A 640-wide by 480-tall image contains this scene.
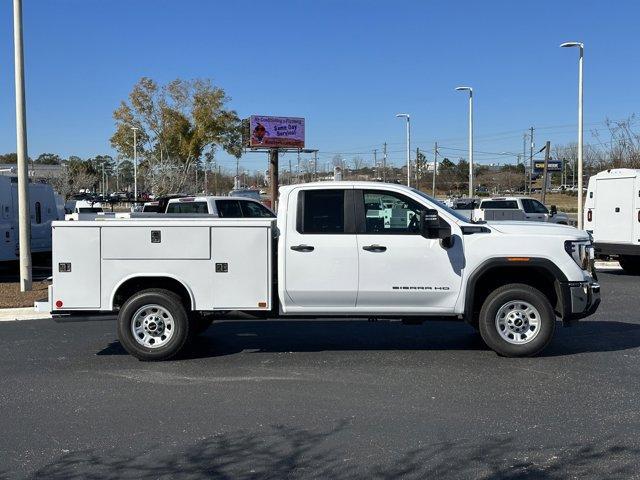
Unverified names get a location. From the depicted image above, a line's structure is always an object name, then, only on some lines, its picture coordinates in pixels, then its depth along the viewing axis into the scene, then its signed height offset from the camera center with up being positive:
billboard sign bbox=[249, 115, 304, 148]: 55.03 +6.54
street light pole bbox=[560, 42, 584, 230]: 27.30 +3.45
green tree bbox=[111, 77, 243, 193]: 45.53 +5.54
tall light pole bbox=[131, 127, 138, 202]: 44.95 +4.40
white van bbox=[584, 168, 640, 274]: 16.59 -0.02
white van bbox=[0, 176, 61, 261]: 16.47 +0.08
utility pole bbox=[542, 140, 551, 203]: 46.77 +3.14
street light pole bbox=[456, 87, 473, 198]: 40.44 +4.24
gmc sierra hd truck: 8.27 -0.58
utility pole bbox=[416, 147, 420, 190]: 65.03 +4.09
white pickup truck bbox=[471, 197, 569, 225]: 28.47 +0.34
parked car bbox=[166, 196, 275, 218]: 18.61 +0.28
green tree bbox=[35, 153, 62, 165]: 113.39 +9.45
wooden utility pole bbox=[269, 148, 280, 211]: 49.43 +3.92
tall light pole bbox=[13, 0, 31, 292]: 14.20 +1.19
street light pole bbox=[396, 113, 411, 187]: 48.97 +5.89
